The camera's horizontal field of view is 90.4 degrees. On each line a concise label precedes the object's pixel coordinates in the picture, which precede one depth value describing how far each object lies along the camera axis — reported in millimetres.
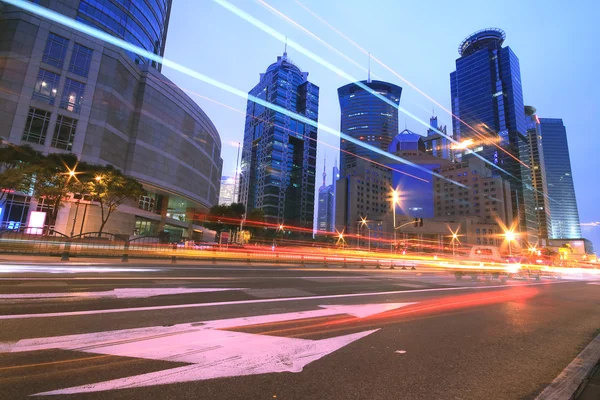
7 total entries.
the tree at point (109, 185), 29922
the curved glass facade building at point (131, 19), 44656
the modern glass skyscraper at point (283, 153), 159000
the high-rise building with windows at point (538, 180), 190000
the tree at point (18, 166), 23312
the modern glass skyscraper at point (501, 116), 168875
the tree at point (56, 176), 26867
